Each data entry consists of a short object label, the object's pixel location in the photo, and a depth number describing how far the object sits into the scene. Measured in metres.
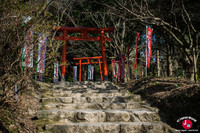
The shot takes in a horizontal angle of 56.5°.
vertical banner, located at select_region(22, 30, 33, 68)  3.59
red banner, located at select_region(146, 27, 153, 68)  7.69
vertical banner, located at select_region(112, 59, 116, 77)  14.37
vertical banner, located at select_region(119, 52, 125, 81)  10.23
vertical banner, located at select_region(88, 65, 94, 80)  17.68
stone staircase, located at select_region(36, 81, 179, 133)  3.31
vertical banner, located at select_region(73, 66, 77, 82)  16.08
